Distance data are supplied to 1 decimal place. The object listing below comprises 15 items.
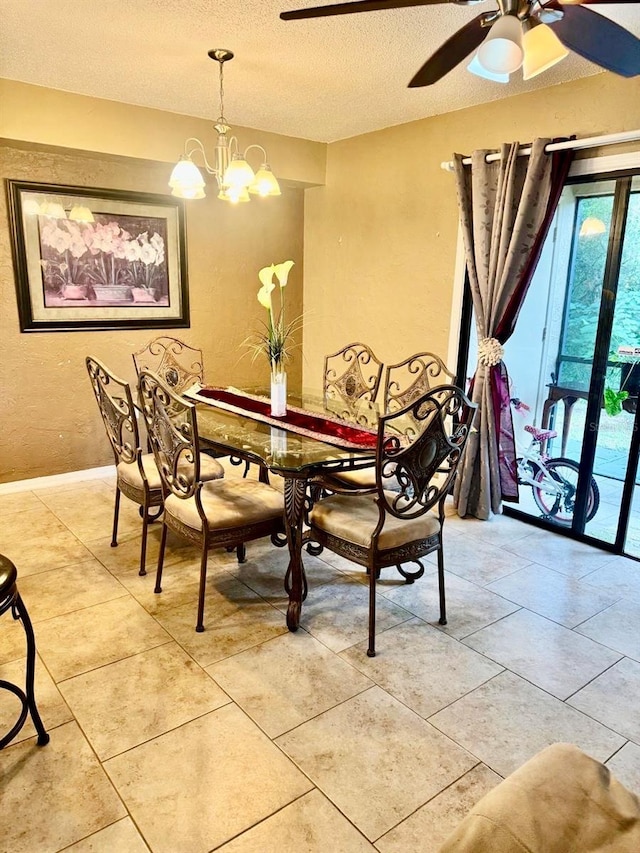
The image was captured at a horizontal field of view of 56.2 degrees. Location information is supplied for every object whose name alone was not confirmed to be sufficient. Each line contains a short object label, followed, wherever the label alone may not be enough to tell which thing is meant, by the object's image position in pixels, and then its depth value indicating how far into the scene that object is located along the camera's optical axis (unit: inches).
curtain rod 117.6
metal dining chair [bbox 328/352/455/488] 125.1
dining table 97.9
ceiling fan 69.4
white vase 122.3
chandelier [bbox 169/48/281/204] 116.2
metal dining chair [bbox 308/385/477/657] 93.9
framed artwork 157.0
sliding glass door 129.4
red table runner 107.3
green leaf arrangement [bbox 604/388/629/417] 131.6
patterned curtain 132.4
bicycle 148.2
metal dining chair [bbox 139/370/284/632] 101.7
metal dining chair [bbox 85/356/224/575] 117.3
